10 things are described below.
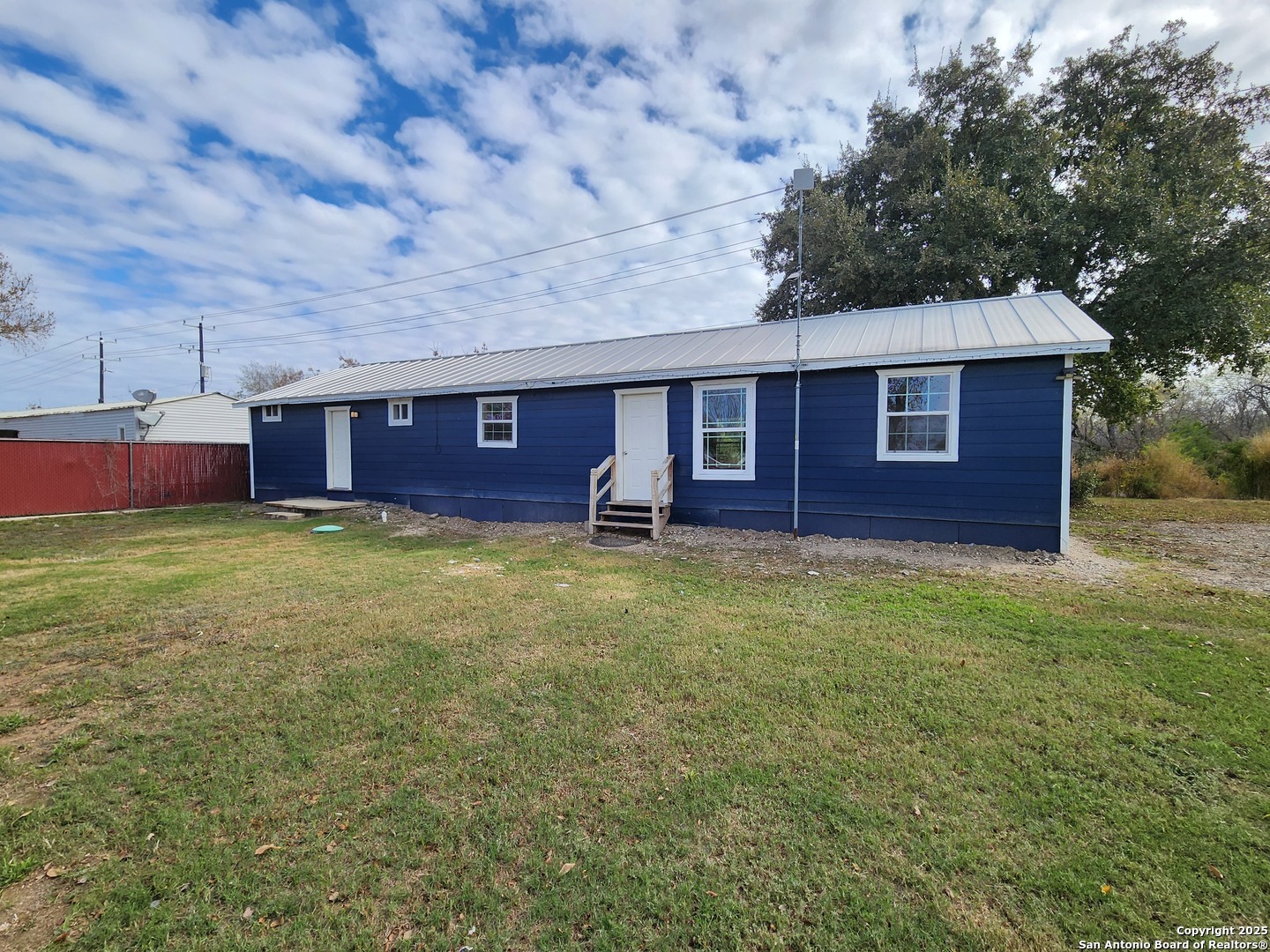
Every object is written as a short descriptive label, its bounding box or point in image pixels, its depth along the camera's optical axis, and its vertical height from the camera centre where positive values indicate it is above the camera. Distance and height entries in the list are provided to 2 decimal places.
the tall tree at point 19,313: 14.08 +4.00
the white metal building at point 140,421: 19.96 +1.44
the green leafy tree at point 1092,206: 11.34 +5.95
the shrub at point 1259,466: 13.10 -0.29
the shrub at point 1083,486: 12.81 -0.75
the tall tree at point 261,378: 42.19 +6.38
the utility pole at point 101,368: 33.28 +5.72
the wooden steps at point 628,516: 9.09 -1.06
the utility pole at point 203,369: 31.86 +5.33
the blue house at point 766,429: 7.28 +0.47
